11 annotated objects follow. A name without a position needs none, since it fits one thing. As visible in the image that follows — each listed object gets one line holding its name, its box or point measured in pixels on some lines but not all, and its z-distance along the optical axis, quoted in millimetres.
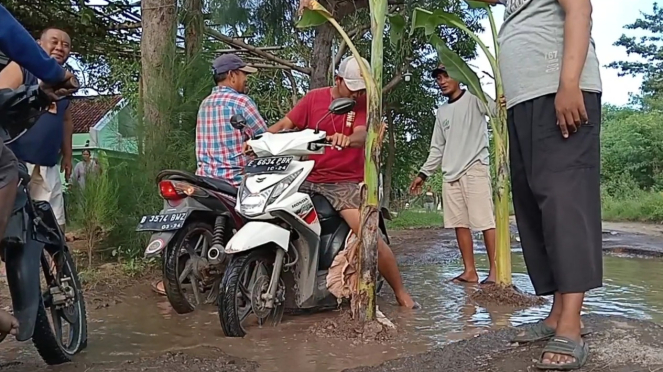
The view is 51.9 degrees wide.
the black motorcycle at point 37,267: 2906
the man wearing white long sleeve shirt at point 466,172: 5902
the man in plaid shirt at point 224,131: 4852
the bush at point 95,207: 6137
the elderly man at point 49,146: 4637
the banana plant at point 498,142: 5070
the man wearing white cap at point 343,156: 4480
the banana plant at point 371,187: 3910
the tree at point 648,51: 31547
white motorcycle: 3867
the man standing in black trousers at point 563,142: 2871
